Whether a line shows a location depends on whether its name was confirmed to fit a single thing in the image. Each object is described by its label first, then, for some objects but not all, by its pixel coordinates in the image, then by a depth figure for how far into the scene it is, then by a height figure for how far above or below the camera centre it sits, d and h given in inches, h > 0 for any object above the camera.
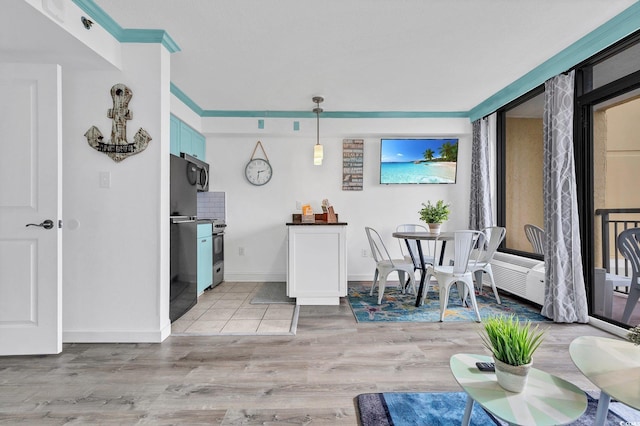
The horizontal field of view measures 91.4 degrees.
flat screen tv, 185.2 +31.5
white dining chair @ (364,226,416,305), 140.0 -25.0
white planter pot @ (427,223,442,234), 141.8 -6.9
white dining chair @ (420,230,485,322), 117.3 -22.8
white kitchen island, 134.0 -20.5
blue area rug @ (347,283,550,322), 121.7 -40.7
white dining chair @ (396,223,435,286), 147.0 -20.5
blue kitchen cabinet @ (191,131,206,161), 167.9 +37.4
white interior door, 87.5 +0.2
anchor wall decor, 97.9 +24.7
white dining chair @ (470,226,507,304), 134.2 -17.6
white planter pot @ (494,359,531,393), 46.1 -24.3
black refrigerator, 114.0 -10.0
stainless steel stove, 168.3 -20.3
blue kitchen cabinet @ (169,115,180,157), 142.6 +35.9
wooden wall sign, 187.8 +32.3
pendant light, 152.3 +31.5
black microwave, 157.0 +21.4
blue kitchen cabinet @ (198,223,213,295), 149.2 -22.3
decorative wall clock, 186.2 +25.3
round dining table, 125.7 -10.2
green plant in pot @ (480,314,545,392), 46.4 -21.5
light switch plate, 98.3 +10.1
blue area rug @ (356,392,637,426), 60.4 -40.3
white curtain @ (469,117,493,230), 166.9 +18.6
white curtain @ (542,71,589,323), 112.0 -4.3
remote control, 52.1 -25.8
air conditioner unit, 131.2 -28.4
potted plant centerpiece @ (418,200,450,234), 142.5 -1.5
